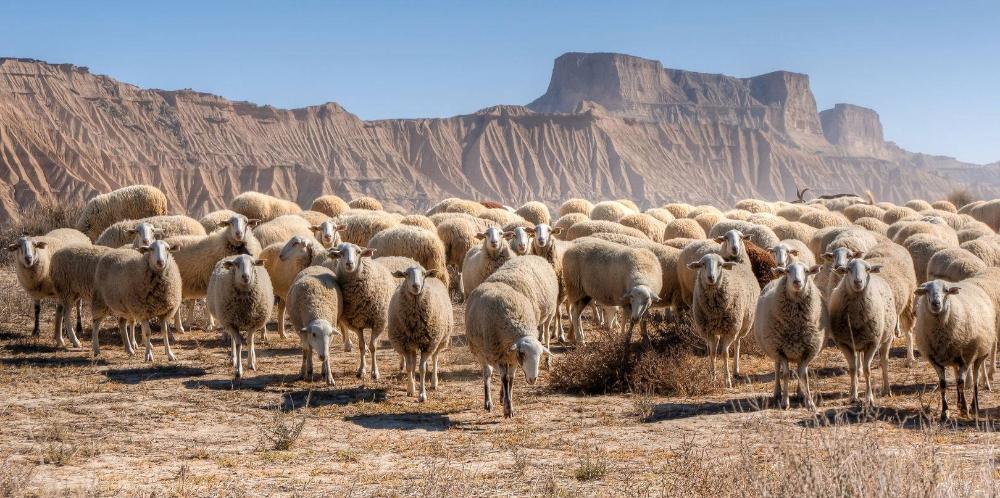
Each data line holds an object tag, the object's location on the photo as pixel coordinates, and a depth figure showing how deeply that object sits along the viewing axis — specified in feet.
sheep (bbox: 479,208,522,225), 76.13
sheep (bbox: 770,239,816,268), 41.93
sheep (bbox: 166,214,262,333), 49.90
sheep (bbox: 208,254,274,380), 39.68
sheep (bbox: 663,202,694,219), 92.32
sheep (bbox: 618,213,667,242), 72.54
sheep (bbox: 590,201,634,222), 87.24
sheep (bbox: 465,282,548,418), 32.55
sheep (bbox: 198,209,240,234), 65.72
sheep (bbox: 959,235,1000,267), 49.37
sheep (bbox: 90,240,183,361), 42.55
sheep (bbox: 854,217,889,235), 67.46
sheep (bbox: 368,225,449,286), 56.65
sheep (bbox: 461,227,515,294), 47.55
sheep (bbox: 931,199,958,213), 105.45
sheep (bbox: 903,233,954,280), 49.03
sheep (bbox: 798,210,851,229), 76.07
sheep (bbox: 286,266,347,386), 36.42
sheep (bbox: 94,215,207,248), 56.54
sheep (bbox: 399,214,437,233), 65.19
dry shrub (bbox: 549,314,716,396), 36.37
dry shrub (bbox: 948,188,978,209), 148.87
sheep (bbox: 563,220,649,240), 61.05
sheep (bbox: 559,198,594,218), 98.37
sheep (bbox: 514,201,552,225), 89.33
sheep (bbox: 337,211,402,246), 67.62
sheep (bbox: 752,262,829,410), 33.27
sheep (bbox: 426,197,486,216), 83.63
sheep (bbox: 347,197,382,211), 98.68
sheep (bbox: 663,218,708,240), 67.77
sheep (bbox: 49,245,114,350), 46.03
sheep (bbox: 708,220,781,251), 57.98
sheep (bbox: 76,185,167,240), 71.97
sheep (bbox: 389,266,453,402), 35.45
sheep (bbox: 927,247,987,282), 42.16
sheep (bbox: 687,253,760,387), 38.37
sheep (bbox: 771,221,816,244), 64.69
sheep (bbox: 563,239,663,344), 43.55
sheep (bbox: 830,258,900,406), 33.63
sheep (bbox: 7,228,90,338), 45.34
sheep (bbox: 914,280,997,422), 31.53
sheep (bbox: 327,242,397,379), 39.78
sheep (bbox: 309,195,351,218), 86.63
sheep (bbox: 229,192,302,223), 77.97
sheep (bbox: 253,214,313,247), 58.18
